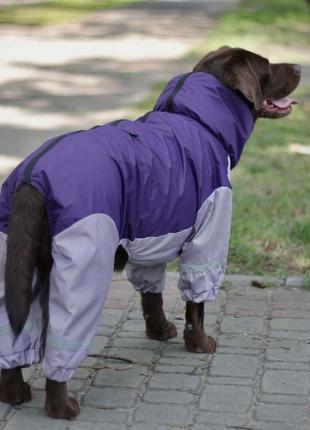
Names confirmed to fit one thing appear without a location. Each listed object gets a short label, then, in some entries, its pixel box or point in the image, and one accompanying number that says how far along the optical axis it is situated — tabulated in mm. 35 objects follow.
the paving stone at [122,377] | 4113
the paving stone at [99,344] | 4504
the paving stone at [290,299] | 5090
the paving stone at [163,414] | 3740
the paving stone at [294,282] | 5410
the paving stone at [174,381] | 4078
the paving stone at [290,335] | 4629
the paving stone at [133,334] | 4703
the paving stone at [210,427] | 3664
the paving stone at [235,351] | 4453
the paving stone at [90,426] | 3670
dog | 3508
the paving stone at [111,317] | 4875
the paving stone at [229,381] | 4102
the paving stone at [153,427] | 3666
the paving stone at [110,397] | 3896
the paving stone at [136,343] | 4578
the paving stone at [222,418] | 3709
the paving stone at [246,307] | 4996
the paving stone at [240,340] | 4555
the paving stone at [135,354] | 4398
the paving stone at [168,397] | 3924
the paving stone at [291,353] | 4367
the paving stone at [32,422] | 3676
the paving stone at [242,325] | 4754
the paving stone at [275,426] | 3652
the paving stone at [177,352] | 4449
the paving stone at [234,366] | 4219
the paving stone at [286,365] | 4250
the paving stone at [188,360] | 4348
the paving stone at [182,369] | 4246
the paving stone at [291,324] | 4766
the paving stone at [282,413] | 3729
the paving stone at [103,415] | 3744
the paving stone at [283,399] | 3889
